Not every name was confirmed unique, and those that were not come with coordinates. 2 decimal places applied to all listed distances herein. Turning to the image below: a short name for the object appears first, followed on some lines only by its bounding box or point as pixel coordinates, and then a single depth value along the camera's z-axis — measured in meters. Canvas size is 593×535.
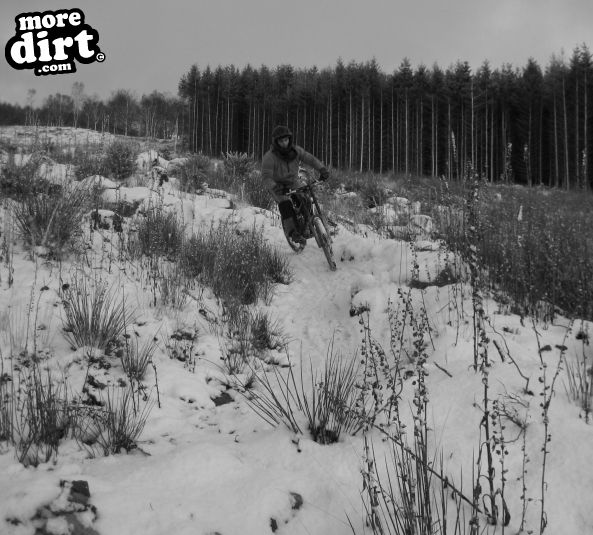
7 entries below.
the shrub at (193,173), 8.30
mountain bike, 5.53
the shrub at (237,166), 9.82
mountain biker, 5.71
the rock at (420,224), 6.47
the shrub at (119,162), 8.10
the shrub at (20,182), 4.79
